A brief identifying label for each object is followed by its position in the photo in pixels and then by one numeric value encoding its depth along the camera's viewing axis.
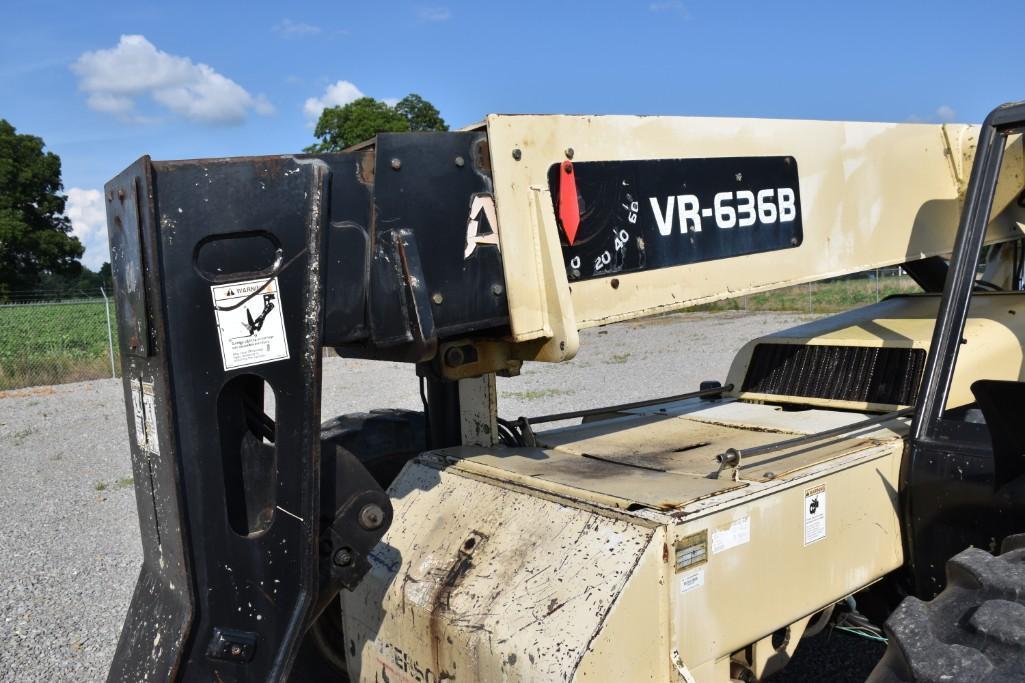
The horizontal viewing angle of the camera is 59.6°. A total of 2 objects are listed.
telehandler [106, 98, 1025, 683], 2.03
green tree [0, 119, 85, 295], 36.88
